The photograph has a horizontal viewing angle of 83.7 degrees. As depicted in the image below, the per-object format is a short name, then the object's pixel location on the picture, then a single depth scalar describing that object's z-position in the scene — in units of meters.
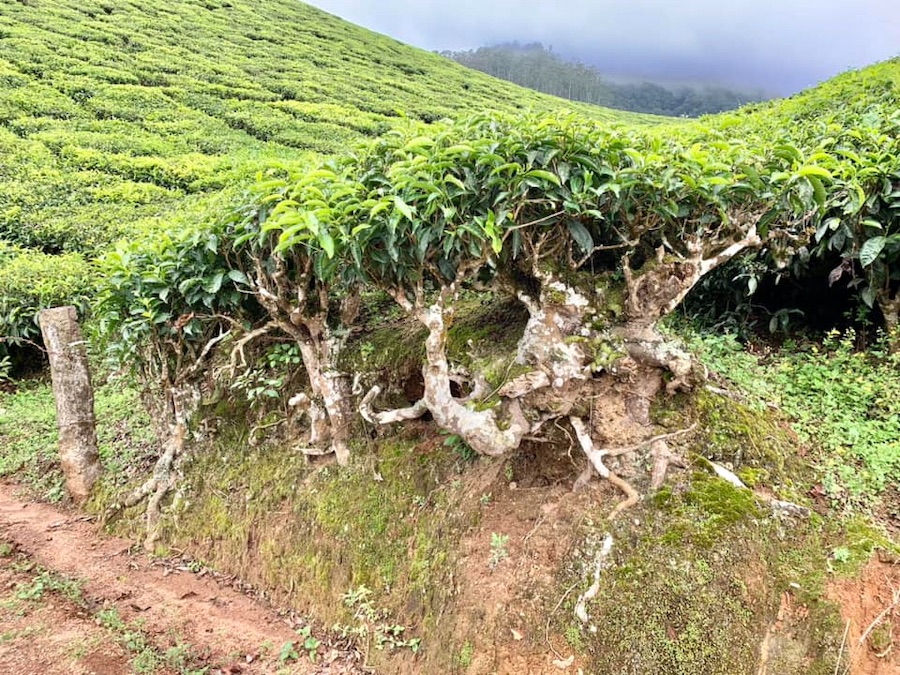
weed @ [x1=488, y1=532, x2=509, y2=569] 2.50
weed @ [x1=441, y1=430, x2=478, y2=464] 2.93
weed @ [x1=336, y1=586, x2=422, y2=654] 2.65
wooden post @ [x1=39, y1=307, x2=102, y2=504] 4.06
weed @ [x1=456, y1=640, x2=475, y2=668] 2.34
